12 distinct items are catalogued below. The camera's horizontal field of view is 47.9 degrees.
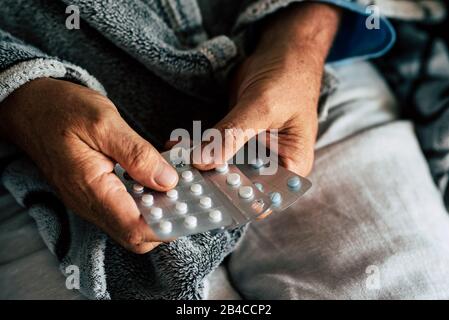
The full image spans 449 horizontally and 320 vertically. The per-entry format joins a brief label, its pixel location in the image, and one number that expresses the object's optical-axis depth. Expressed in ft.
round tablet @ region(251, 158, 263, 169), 1.85
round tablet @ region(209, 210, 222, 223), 1.56
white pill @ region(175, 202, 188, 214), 1.59
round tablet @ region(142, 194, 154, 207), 1.62
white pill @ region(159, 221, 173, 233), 1.52
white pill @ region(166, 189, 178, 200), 1.65
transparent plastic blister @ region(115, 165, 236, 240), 1.54
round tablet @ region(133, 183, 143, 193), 1.66
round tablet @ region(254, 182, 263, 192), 1.76
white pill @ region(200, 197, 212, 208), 1.61
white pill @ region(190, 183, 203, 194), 1.67
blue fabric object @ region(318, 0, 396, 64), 2.37
